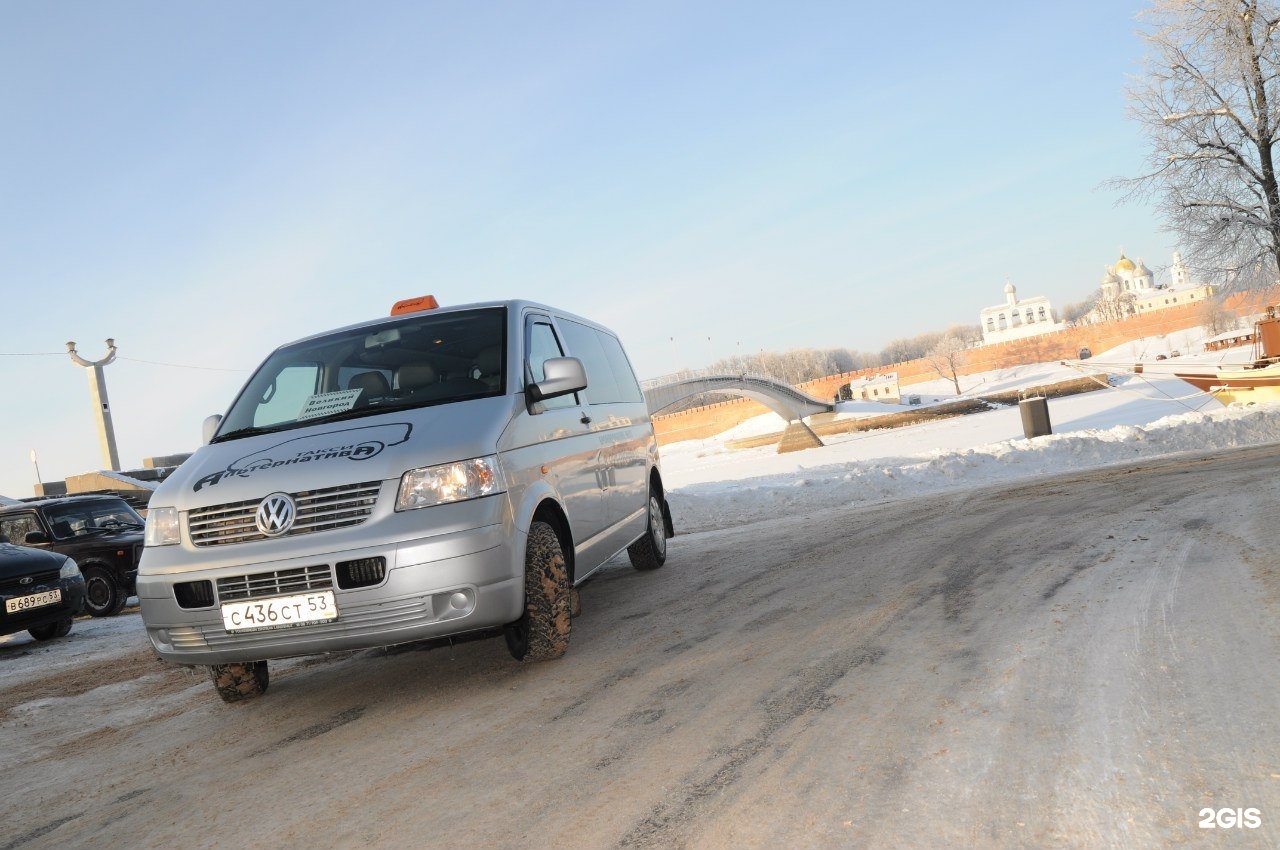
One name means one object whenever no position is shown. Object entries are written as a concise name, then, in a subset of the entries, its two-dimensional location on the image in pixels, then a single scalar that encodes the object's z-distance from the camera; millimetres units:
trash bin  20188
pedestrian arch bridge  62188
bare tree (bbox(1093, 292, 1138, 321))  129875
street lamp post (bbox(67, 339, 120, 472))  47625
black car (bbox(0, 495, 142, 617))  13883
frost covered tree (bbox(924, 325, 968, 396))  94062
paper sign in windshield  5312
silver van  4309
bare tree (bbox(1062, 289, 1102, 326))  181562
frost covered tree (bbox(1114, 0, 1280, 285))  24875
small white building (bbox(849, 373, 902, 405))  80562
